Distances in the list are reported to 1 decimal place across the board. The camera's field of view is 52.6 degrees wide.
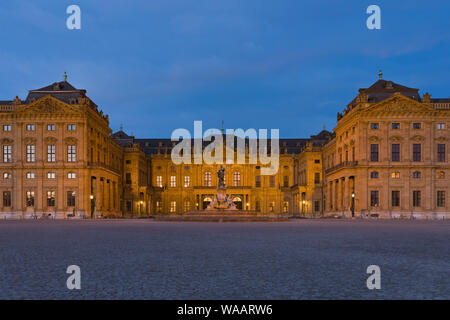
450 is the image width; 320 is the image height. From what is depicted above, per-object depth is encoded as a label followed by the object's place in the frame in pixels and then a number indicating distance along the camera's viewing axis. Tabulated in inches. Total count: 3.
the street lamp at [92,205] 2410.1
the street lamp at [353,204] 2295.0
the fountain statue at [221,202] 1937.6
